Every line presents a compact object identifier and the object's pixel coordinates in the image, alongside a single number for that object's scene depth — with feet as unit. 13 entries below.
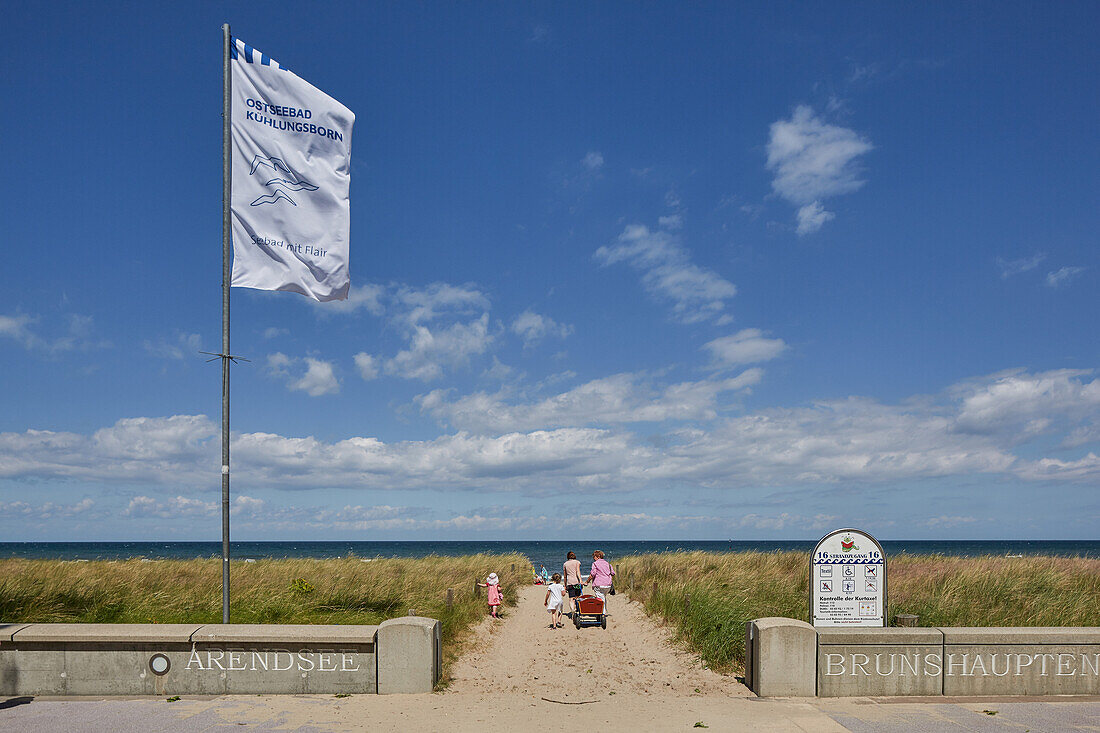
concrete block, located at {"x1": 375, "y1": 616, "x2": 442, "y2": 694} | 30.14
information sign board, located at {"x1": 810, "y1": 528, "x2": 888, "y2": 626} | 34.45
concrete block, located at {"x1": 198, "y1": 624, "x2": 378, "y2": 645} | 29.58
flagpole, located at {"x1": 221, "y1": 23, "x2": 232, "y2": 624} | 34.04
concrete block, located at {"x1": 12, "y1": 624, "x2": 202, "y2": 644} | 29.37
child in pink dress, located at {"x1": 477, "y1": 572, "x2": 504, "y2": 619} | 58.90
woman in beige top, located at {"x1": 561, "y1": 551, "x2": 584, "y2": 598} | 61.21
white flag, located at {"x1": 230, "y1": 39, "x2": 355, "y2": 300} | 35.27
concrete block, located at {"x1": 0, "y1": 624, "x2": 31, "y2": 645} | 29.43
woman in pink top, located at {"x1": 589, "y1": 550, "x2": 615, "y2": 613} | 62.44
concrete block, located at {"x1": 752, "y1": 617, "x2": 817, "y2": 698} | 30.73
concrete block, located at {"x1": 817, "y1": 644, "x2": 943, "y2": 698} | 30.73
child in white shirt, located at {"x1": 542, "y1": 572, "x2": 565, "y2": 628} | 54.34
